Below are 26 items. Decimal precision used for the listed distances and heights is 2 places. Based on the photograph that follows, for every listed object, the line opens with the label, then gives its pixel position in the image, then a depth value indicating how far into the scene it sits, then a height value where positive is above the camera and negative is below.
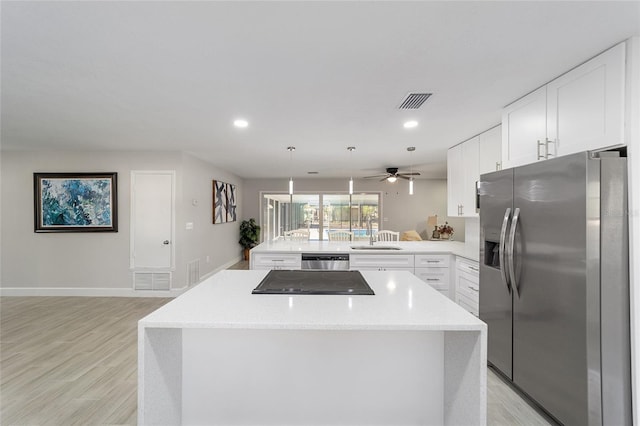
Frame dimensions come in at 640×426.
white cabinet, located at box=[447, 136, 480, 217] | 3.71 +0.48
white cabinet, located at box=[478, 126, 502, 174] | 3.21 +0.71
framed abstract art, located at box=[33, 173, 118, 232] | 4.60 +0.19
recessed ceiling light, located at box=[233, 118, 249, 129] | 3.04 +0.97
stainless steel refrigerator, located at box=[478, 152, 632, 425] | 1.56 -0.45
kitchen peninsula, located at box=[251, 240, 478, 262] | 3.69 -0.49
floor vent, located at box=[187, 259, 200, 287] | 4.89 -1.03
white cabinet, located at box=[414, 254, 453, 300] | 3.74 -0.75
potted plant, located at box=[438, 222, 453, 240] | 7.35 -0.51
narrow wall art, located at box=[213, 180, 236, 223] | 6.03 +0.25
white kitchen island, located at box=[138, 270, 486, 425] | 1.58 -0.89
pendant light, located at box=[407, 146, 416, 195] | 4.34 +0.97
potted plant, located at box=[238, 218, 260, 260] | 7.80 -0.59
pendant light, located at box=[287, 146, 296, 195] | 3.82 +0.97
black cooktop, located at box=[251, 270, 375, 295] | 1.65 -0.44
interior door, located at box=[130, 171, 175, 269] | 4.61 -0.09
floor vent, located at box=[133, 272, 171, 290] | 4.64 -1.08
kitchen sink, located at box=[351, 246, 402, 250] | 3.99 -0.49
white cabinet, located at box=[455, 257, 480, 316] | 3.13 -0.83
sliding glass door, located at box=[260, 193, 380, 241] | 8.25 +0.05
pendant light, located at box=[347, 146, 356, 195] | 4.09 +0.97
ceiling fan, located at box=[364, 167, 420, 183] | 5.59 +0.84
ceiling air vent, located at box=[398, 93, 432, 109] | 2.39 +0.96
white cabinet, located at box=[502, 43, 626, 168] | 1.66 +0.67
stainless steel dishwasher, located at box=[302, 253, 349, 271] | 3.70 -0.62
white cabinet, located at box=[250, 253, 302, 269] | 3.71 -0.62
